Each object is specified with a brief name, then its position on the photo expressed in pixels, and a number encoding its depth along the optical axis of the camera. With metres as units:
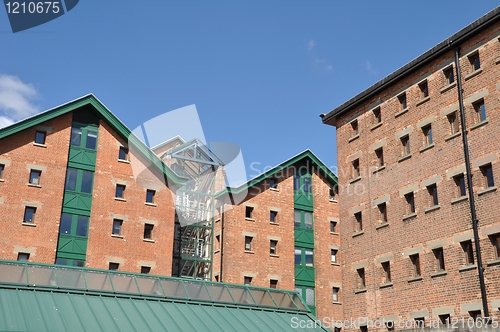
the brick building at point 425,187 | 26.48
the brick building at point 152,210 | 37.00
